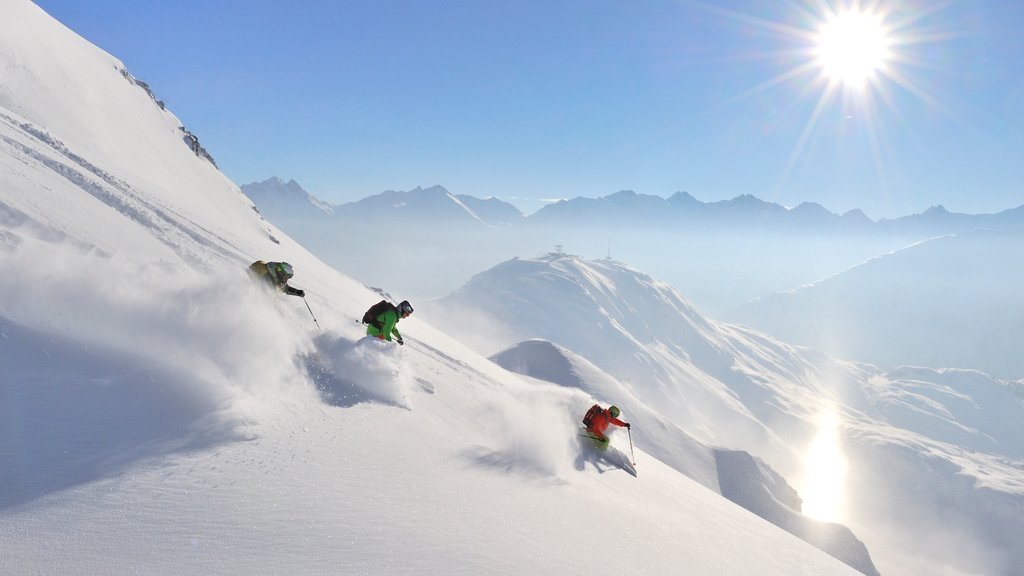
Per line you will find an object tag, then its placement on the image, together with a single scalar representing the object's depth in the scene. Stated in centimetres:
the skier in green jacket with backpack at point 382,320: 1266
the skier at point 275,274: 1258
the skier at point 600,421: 1330
